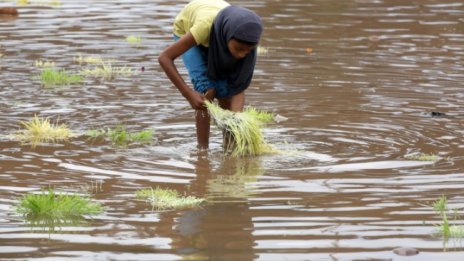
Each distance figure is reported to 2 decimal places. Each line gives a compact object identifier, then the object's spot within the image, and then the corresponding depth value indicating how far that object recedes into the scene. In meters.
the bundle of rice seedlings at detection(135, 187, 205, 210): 14.16
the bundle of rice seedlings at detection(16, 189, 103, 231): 13.37
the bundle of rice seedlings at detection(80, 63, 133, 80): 26.73
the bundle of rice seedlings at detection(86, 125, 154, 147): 19.20
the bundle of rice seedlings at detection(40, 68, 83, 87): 25.41
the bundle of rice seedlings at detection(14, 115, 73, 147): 19.37
